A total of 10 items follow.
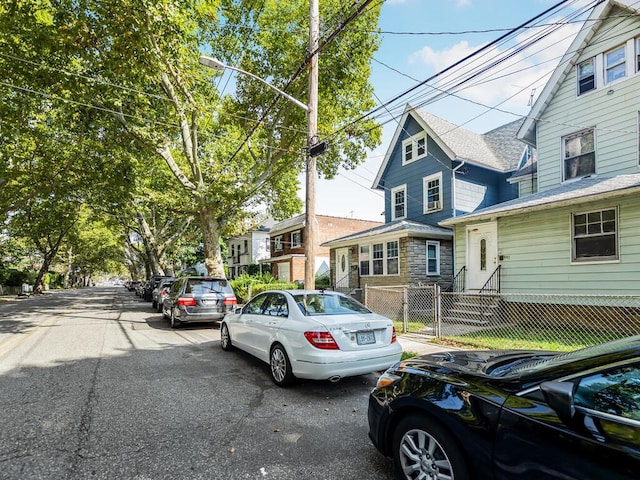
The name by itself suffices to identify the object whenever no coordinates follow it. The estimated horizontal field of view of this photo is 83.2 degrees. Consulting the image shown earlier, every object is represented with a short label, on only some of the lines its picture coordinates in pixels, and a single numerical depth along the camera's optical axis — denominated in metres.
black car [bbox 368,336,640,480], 1.83
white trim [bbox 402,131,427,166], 17.62
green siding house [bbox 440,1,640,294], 9.28
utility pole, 8.73
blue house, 15.84
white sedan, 4.89
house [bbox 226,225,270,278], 36.91
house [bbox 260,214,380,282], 29.06
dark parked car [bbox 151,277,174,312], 16.47
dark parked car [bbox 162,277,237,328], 10.62
